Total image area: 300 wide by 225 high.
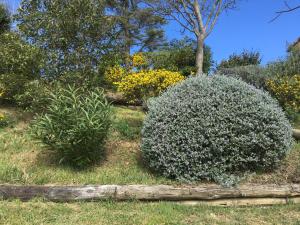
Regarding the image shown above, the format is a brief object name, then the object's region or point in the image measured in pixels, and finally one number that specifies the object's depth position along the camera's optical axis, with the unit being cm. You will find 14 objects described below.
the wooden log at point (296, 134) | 481
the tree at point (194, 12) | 882
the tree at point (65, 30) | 517
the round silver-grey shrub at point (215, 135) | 358
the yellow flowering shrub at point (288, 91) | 548
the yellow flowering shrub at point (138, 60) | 712
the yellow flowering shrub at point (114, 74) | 595
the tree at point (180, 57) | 766
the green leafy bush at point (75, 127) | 367
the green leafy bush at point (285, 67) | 624
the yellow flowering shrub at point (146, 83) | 545
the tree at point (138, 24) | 1248
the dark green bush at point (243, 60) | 964
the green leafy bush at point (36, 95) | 496
